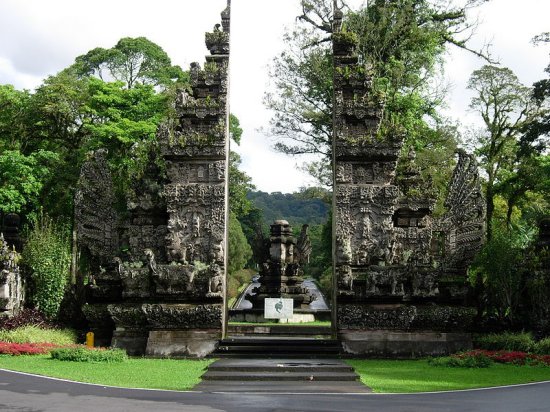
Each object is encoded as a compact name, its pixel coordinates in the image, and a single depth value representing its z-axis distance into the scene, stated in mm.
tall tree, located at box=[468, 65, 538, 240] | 34125
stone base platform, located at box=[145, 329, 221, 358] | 17547
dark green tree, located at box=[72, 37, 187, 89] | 37125
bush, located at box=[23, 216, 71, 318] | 19516
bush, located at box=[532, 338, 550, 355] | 16531
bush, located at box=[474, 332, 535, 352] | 17125
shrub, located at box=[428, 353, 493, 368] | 15367
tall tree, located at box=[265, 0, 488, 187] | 29786
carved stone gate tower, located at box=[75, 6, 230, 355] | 17812
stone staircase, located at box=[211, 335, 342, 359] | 17156
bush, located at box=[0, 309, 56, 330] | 18375
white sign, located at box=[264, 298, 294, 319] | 21812
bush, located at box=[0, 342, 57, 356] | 16156
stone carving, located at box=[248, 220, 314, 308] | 29609
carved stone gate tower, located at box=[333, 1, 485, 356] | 17812
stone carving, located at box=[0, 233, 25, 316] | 18453
